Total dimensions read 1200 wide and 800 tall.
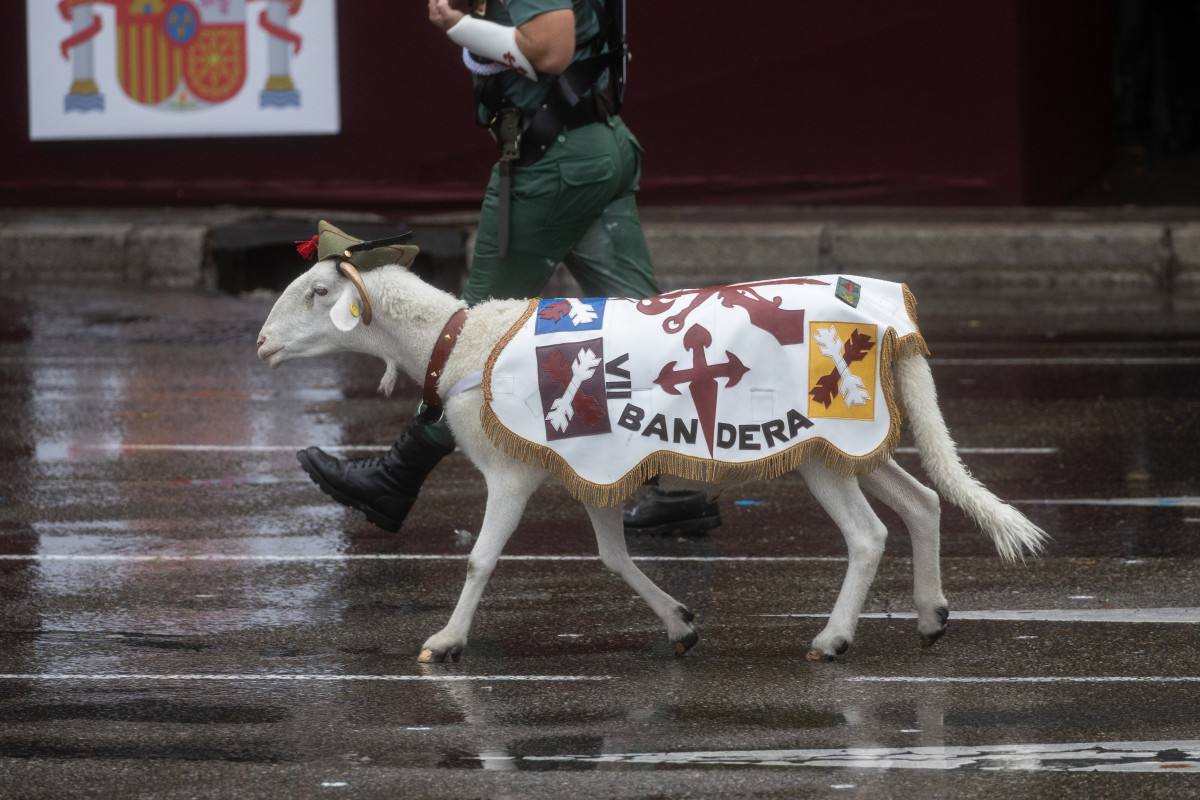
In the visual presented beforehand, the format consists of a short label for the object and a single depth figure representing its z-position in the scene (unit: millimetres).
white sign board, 30828
